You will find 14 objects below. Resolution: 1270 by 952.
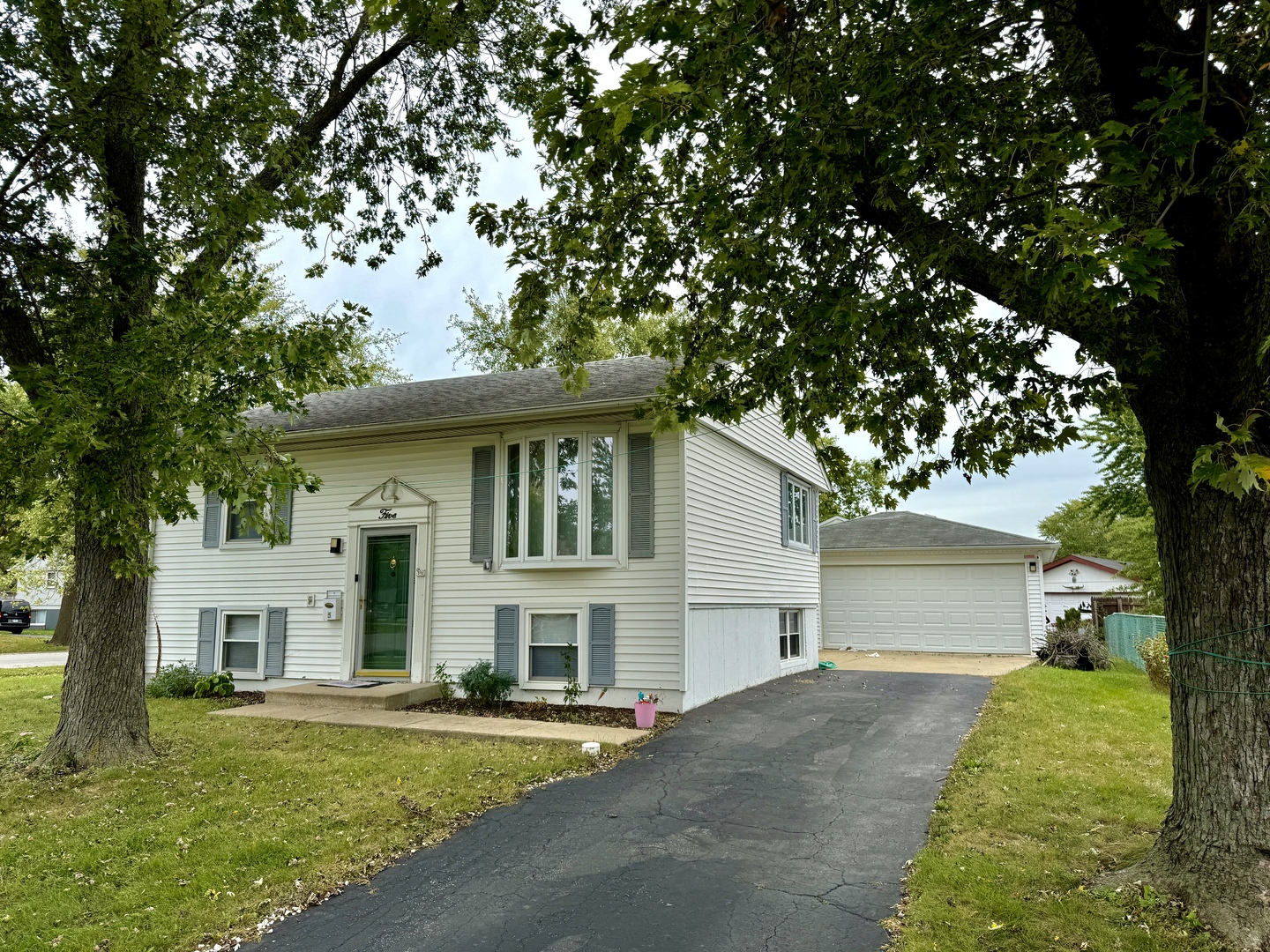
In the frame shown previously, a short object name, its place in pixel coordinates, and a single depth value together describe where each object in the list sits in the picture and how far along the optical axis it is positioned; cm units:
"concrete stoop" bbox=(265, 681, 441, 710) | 966
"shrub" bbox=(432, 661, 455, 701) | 1045
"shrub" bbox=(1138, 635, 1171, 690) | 1120
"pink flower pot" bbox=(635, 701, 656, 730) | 863
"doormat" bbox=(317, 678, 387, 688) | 1041
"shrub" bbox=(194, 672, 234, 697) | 1142
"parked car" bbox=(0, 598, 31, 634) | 2888
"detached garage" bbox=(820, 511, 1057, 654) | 1792
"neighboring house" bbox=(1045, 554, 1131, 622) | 4000
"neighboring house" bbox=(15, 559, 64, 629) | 2455
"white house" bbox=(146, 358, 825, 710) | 980
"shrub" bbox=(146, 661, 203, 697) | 1158
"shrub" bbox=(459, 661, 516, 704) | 998
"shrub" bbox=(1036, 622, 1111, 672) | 1479
